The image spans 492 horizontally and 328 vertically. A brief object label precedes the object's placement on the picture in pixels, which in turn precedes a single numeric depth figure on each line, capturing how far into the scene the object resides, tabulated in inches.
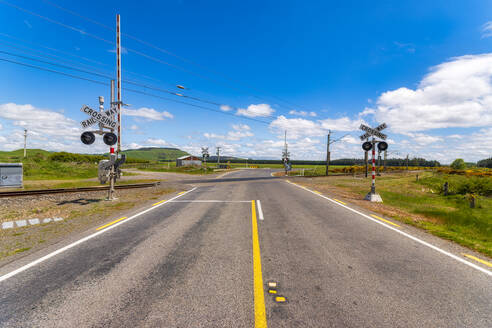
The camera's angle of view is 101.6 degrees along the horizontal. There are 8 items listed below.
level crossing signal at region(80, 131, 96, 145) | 385.2
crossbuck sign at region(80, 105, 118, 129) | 379.9
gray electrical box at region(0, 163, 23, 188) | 595.5
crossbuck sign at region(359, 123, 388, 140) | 438.9
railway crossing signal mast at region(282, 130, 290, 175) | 1807.3
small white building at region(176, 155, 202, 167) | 3299.7
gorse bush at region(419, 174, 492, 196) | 699.5
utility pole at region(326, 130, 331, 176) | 1625.0
